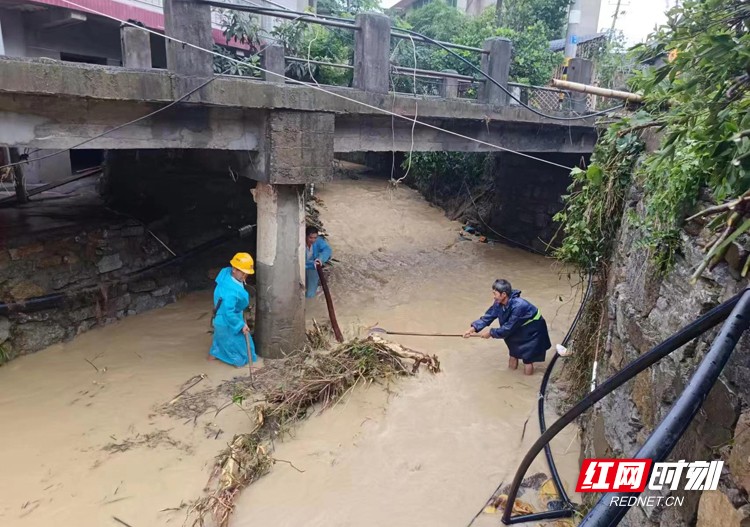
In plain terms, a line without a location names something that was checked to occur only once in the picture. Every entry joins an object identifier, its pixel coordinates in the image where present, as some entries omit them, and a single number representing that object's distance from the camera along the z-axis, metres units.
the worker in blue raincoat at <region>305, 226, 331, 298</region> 8.38
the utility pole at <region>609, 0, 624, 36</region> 13.65
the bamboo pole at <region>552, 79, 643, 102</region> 4.80
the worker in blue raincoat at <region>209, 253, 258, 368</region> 6.29
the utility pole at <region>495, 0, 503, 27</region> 16.11
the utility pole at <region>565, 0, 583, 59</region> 13.23
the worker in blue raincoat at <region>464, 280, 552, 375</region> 6.09
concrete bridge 4.91
